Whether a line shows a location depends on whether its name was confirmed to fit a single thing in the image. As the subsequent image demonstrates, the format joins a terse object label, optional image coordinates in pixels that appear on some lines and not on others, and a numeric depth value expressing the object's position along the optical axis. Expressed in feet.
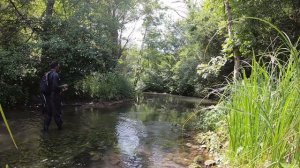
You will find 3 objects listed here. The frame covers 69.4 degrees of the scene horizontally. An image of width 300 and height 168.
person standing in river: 17.80
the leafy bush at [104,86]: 34.78
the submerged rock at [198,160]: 13.37
